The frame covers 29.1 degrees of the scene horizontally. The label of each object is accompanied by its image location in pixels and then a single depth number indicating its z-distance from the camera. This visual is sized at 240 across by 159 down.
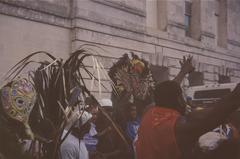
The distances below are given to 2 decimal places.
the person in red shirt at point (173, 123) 2.55
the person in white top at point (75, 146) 4.32
